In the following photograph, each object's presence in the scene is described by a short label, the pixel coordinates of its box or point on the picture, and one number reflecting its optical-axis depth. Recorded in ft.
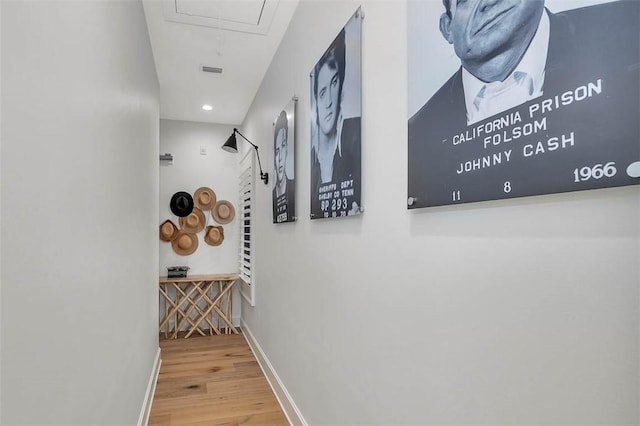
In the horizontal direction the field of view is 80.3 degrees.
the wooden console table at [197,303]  14.60
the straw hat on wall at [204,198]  15.70
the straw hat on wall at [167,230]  15.08
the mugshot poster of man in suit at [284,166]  8.11
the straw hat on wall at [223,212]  15.92
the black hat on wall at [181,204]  15.29
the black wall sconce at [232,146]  12.00
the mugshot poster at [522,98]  1.96
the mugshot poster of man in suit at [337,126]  5.02
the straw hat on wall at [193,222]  15.43
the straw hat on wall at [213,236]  15.70
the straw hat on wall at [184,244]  15.26
